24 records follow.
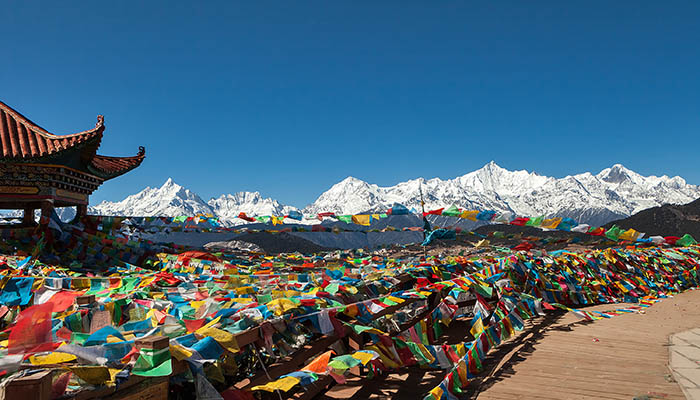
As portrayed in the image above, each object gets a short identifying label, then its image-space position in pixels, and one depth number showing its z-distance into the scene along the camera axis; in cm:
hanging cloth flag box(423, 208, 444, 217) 1160
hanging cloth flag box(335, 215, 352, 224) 1226
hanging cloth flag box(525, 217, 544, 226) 1056
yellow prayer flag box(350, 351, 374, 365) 405
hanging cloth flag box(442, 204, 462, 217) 1109
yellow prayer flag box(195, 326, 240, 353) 335
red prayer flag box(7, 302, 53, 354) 334
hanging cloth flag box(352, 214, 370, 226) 1184
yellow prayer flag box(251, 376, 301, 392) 334
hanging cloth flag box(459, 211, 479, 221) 1119
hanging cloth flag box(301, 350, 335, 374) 385
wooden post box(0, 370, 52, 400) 212
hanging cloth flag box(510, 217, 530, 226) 1064
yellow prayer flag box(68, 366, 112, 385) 246
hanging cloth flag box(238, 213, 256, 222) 1243
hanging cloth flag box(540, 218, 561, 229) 1060
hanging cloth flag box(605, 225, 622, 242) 1034
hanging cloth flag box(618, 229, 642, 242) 1022
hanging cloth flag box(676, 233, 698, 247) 1230
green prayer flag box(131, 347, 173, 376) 268
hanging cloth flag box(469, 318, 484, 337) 696
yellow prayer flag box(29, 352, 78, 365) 261
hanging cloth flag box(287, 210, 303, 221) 1289
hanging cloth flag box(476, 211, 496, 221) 1161
